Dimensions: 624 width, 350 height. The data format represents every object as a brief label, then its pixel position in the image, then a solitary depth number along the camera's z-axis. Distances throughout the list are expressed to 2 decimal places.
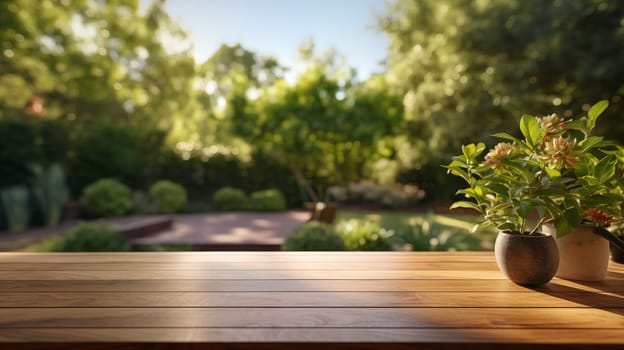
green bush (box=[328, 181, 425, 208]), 10.09
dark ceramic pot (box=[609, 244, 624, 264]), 1.52
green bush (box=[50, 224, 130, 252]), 3.54
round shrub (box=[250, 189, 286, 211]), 9.16
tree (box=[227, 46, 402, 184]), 9.84
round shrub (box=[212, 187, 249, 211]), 9.25
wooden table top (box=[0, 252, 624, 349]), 0.83
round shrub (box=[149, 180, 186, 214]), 8.52
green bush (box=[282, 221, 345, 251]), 3.46
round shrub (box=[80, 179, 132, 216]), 7.48
